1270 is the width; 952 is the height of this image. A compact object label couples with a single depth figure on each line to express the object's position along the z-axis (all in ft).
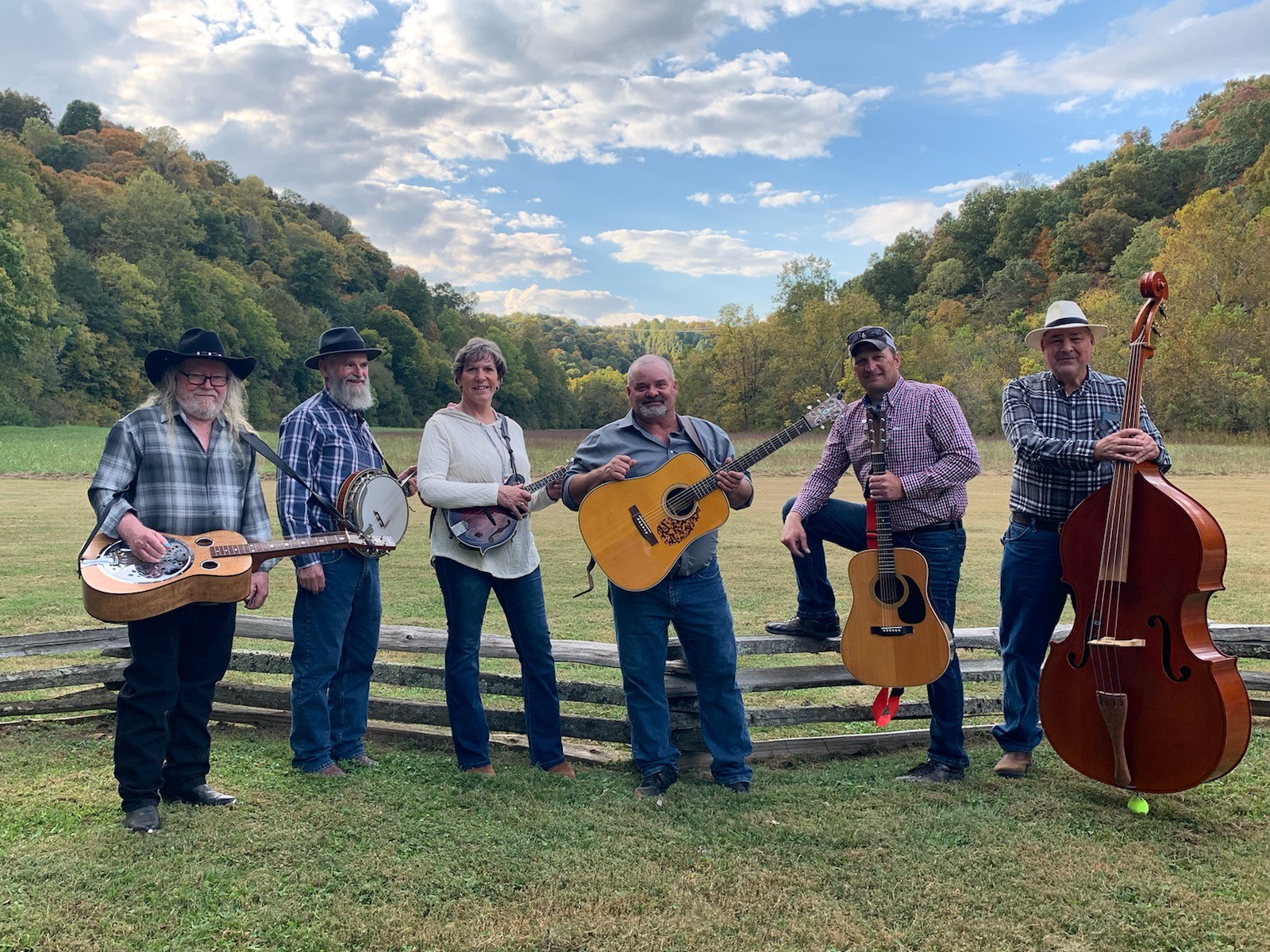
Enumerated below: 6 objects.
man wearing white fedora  14.20
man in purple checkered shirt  14.39
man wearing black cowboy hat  12.53
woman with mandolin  14.83
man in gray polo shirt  14.79
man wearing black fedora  15.05
